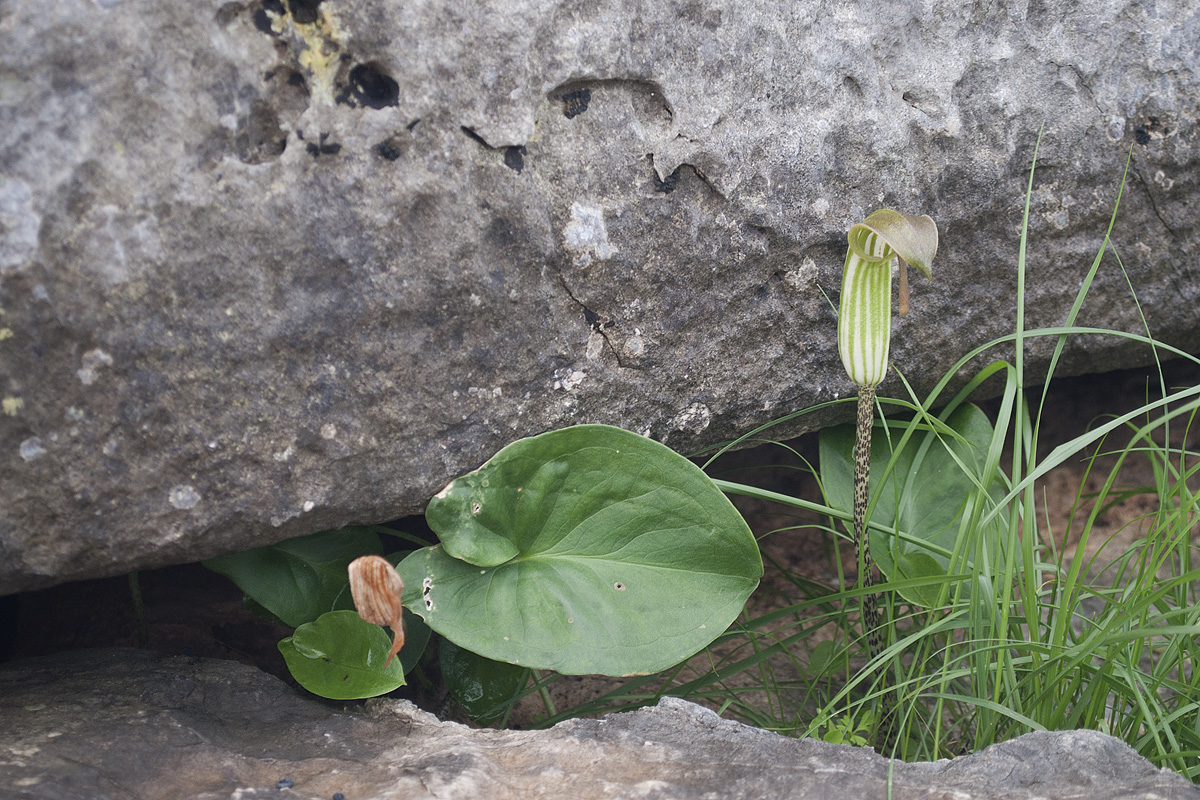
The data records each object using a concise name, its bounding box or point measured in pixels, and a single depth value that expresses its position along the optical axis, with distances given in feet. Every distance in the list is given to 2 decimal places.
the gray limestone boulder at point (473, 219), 2.14
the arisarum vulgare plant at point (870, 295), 2.19
